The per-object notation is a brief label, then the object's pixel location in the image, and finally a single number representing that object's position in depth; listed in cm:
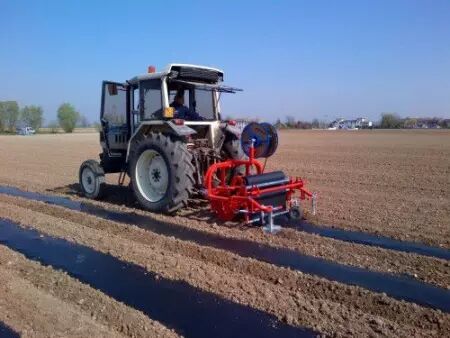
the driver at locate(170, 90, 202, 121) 741
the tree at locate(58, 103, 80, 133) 8988
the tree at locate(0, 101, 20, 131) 8881
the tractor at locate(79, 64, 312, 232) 650
